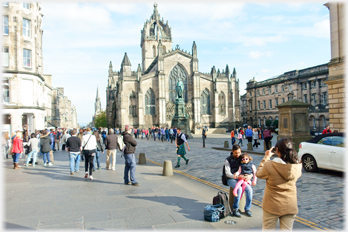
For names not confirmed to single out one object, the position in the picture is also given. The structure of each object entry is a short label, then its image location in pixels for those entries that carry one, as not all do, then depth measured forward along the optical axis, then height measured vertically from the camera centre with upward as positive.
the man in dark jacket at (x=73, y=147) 9.66 -0.87
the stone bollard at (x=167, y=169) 9.43 -1.71
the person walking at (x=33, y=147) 12.05 -1.05
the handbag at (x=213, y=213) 4.86 -1.72
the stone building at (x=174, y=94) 50.31 +5.61
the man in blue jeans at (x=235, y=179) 5.12 -1.10
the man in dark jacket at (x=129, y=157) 7.99 -1.06
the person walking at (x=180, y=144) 11.06 -0.96
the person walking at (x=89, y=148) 9.02 -0.85
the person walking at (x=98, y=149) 11.18 -1.12
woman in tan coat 3.30 -0.84
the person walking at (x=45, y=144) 11.89 -0.90
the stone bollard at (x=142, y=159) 12.36 -1.74
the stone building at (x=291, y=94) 43.78 +4.90
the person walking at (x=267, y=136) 15.09 -0.94
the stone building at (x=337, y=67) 13.59 +2.70
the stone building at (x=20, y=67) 20.56 +4.68
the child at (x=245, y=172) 5.03 -1.01
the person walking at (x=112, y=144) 10.35 -0.83
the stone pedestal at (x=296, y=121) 13.84 -0.10
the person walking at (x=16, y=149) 11.27 -1.03
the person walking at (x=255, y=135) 17.59 -1.02
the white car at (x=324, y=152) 8.62 -1.18
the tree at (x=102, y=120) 95.88 +1.19
